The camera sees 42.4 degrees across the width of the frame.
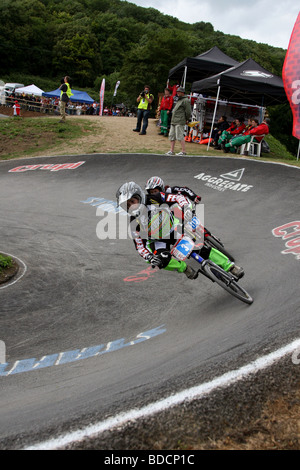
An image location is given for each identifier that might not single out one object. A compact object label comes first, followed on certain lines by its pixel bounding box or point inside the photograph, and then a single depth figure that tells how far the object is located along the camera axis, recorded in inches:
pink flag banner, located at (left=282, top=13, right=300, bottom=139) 305.3
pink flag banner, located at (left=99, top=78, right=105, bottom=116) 1277.3
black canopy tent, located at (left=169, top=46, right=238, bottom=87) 812.0
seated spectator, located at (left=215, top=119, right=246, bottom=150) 684.1
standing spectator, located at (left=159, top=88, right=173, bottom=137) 737.0
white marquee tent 2098.4
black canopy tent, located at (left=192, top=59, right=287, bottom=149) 642.2
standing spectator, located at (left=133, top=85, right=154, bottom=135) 757.6
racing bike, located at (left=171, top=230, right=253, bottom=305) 228.2
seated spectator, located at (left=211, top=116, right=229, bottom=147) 706.6
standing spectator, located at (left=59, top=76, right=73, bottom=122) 797.7
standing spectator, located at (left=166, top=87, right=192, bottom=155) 607.5
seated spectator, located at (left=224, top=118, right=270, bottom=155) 623.2
